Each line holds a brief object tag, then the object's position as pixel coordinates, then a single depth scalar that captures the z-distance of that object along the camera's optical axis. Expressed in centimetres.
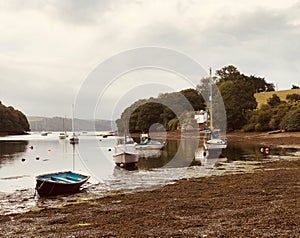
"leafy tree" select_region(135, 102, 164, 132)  12988
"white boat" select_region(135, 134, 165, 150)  6310
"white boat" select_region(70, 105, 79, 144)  9848
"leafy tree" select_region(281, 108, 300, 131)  8000
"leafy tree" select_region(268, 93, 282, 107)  11179
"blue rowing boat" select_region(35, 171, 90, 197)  2264
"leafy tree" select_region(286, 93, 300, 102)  10830
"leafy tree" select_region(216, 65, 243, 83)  12244
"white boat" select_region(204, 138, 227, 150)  5659
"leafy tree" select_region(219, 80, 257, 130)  10002
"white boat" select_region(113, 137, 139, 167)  3912
